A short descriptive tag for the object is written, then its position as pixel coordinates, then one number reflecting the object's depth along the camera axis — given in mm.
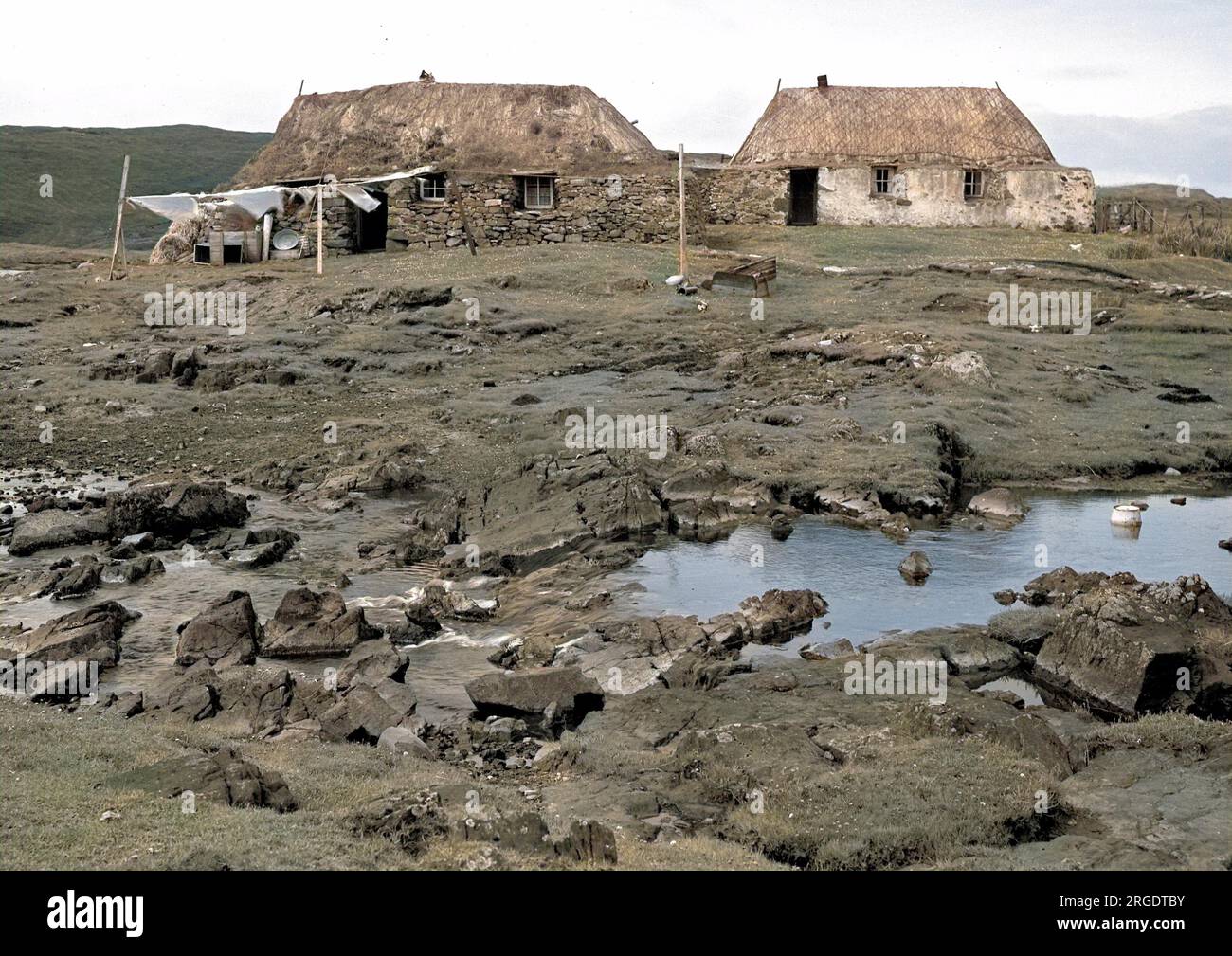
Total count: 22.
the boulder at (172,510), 14531
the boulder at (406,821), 6801
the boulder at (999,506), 14688
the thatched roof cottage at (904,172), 39531
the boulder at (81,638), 10680
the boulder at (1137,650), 9453
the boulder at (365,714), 9086
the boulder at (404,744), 8805
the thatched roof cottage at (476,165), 35250
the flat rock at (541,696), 9508
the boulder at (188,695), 9484
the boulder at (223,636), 10789
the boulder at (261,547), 13672
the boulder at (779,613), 11078
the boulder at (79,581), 12594
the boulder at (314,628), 11016
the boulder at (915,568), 12555
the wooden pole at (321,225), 30884
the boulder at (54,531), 14141
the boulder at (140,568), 13055
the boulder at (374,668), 10278
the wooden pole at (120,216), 32312
